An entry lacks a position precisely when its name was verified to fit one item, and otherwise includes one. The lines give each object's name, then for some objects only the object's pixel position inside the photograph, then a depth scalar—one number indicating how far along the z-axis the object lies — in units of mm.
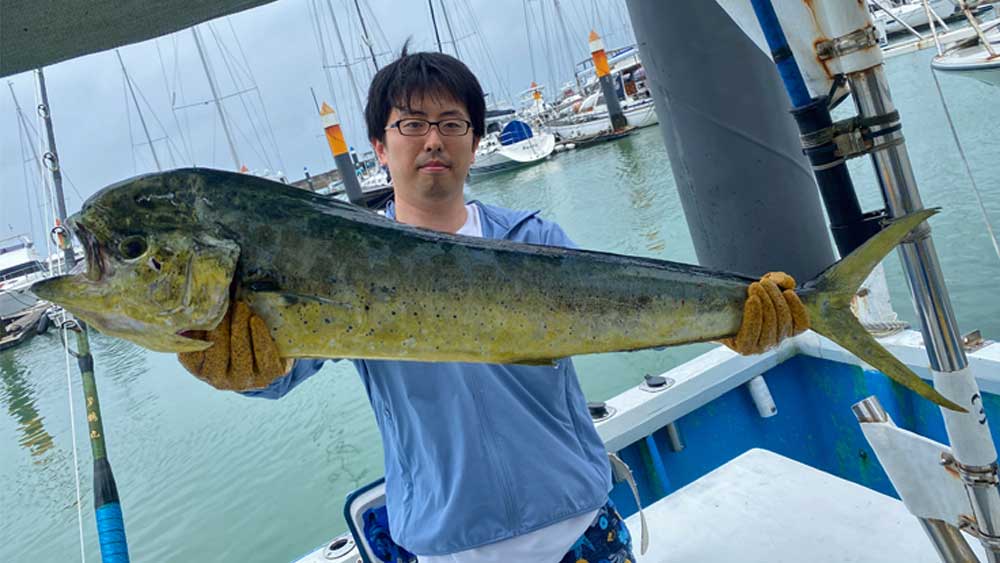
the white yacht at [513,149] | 38719
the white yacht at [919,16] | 32969
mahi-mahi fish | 1312
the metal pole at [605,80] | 34188
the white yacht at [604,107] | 38188
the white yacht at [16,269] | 32875
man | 1640
